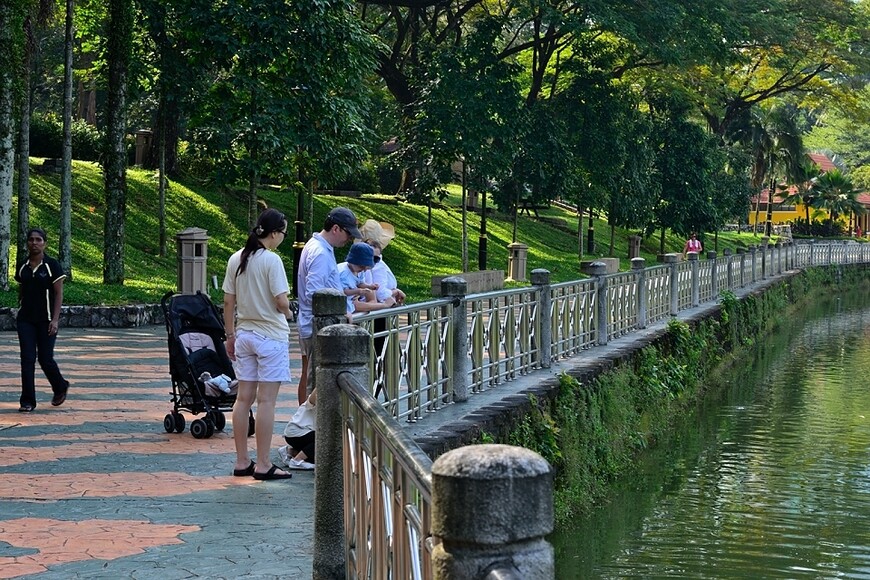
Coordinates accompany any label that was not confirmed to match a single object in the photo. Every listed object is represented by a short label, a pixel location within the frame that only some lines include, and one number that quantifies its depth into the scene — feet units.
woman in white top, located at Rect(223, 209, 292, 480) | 27.58
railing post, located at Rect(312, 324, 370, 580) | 19.39
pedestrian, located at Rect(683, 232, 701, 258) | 120.78
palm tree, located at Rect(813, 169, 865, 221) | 229.04
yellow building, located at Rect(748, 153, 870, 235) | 257.75
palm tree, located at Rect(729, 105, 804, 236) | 206.08
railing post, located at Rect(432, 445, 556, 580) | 9.38
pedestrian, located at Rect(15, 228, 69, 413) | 37.29
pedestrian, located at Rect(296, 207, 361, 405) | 30.04
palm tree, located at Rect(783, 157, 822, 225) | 229.45
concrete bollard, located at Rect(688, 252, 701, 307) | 77.87
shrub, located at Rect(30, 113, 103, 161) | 113.39
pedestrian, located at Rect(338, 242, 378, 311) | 31.30
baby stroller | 33.06
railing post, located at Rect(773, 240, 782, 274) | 131.76
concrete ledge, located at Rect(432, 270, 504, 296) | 80.94
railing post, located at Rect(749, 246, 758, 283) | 111.12
